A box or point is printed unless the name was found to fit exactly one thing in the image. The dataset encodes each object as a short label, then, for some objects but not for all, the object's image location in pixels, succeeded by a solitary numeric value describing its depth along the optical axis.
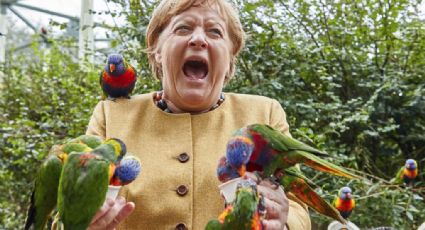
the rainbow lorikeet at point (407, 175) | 2.46
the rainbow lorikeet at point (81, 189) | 0.92
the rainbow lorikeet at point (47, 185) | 1.05
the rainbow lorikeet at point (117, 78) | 1.76
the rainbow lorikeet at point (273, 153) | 1.01
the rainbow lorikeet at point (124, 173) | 1.01
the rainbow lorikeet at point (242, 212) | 0.86
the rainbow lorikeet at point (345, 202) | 2.10
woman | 1.25
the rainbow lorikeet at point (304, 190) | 1.09
